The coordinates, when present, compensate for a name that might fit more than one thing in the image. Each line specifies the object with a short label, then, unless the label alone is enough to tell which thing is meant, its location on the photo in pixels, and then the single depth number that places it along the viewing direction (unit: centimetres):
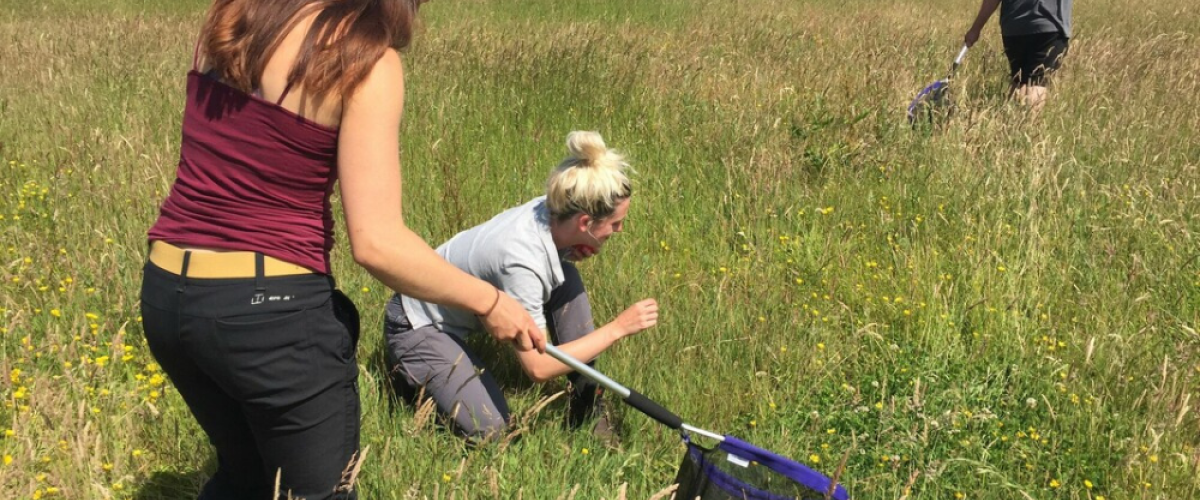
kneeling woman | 274
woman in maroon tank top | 160
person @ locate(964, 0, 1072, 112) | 574
